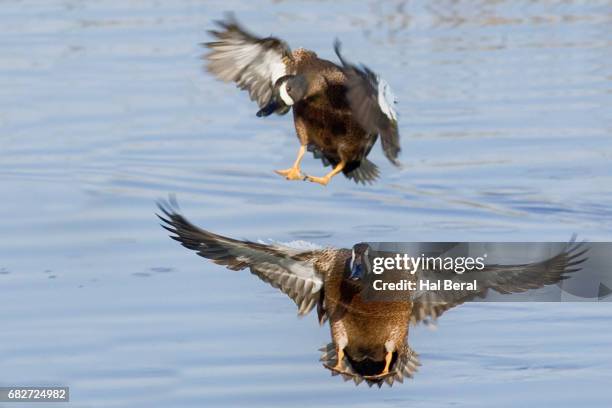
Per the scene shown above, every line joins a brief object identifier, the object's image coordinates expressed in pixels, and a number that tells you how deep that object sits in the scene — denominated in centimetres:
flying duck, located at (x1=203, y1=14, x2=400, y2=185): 1478
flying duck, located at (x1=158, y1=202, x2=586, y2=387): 1493
